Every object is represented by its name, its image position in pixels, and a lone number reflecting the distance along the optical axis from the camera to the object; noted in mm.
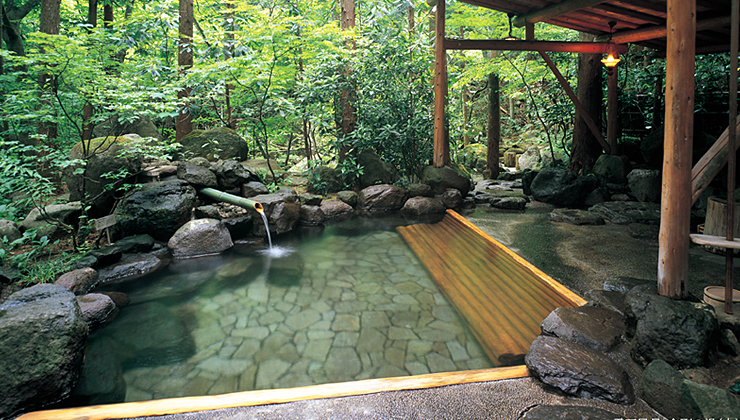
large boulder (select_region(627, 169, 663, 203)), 7074
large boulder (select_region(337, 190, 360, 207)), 8523
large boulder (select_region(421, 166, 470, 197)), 8625
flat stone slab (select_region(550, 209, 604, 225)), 6285
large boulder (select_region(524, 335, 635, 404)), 2357
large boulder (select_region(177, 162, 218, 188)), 6746
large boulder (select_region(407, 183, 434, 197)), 8570
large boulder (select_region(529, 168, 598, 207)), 7797
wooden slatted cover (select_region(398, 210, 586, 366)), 3352
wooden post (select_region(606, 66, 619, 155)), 8117
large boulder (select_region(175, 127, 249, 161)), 8180
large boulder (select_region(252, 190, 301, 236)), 6961
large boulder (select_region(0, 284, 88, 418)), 2551
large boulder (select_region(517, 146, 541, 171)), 14094
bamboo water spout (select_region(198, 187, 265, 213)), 6487
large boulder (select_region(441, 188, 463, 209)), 8273
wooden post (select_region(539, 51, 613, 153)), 8086
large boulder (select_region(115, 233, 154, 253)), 5523
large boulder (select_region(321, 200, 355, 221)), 8156
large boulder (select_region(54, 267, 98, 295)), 4312
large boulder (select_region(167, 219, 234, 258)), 5891
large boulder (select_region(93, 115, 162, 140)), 8109
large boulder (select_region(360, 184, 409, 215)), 8547
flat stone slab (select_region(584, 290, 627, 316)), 3258
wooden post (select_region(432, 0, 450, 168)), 7652
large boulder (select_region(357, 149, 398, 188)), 9281
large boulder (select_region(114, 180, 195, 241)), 5770
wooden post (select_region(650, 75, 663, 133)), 8547
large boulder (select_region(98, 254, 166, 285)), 4957
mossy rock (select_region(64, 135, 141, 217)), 5898
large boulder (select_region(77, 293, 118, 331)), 3857
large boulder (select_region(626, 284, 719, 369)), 2418
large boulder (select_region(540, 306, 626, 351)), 2859
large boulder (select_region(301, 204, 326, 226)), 7762
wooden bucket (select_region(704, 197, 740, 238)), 3916
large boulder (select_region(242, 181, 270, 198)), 7406
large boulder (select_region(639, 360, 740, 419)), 1984
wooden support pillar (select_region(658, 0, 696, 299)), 2846
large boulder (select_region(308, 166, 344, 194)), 8922
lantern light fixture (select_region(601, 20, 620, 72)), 7115
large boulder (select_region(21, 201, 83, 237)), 5609
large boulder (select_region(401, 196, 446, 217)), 8227
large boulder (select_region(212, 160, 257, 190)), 7270
